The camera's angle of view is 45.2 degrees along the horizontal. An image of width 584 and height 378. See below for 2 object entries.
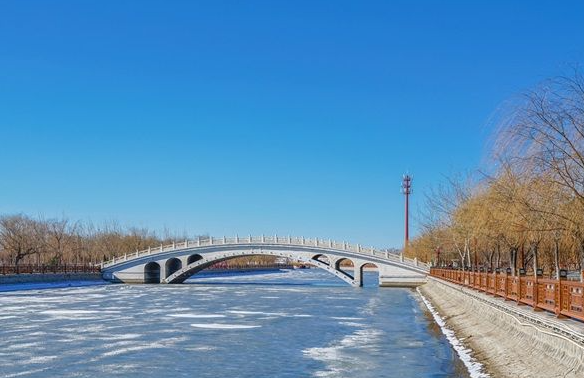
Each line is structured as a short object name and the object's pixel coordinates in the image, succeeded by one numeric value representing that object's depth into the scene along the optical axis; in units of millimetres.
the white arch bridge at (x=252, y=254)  59594
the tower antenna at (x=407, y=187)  80000
